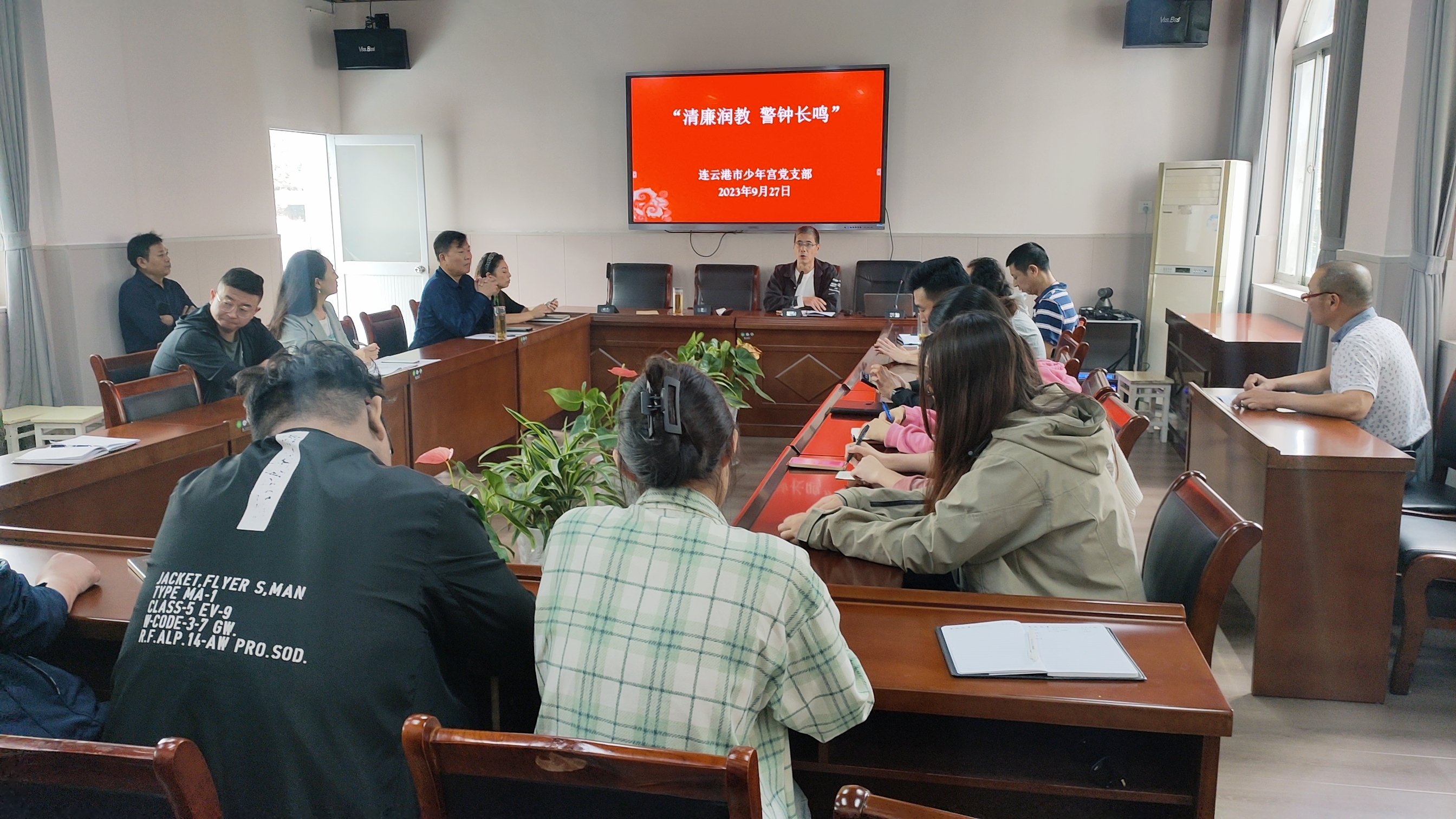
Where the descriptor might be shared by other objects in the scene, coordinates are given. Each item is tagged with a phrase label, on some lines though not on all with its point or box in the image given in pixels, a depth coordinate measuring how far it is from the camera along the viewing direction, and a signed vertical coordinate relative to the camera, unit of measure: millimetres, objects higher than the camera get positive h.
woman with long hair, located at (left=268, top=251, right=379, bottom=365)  3881 -200
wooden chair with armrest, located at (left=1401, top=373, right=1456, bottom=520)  2928 -736
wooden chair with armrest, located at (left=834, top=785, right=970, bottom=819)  867 -482
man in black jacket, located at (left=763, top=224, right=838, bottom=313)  6359 -201
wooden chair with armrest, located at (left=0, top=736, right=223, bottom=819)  970 -522
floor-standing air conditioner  6023 +102
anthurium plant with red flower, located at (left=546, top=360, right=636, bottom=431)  2393 -373
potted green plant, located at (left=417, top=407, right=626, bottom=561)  1828 -442
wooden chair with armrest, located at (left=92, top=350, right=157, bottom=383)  3332 -423
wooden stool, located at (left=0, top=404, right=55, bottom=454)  4574 -839
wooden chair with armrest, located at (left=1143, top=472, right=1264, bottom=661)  1621 -521
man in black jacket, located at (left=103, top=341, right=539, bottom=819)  1183 -456
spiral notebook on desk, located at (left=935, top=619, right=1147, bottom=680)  1338 -557
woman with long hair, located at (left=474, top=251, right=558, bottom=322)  5414 -150
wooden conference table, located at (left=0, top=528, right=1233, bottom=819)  1290 -615
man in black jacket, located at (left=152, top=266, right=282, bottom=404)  3459 -310
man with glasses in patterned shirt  2916 -362
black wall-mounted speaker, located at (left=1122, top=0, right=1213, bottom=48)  6098 +1396
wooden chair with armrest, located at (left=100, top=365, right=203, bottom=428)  3018 -469
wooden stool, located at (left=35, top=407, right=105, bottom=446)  4590 -807
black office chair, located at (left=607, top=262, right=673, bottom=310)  7094 -256
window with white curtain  5586 +610
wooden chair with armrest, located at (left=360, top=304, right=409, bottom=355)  4992 -420
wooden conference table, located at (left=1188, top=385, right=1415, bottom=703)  2529 -793
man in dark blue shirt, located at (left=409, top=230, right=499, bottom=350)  5109 -268
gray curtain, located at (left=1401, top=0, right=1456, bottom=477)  3500 +212
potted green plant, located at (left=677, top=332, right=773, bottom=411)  3408 -389
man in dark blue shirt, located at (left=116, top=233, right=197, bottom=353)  5430 -287
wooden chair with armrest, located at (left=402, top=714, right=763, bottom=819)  937 -510
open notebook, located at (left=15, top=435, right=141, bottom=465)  2531 -528
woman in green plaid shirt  1113 -434
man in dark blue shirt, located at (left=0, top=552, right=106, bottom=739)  1314 -581
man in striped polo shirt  4656 -190
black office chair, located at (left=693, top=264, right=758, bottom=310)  6977 -249
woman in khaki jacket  1729 -431
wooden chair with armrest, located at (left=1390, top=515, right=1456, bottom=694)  2568 -881
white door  7438 +212
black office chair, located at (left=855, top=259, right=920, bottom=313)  6750 -169
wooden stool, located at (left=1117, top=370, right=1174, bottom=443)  5629 -802
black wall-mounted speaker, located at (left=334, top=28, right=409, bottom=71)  7164 +1435
